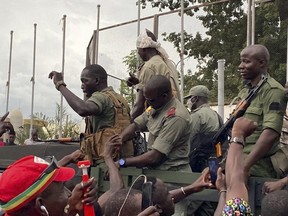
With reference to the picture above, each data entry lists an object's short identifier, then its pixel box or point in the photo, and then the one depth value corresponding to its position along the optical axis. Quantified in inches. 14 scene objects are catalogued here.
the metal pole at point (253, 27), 396.5
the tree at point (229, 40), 501.0
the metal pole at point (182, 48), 382.5
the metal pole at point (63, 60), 682.7
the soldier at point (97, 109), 204.5
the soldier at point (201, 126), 213.6
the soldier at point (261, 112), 166.4
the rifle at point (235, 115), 175.5
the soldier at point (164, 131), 189.3
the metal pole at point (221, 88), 260.3
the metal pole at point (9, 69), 857.2
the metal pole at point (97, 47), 545.0
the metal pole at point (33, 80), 728.3
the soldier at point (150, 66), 223.5
